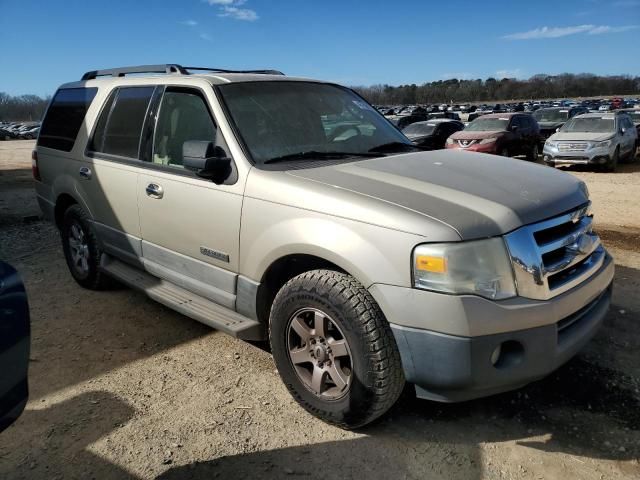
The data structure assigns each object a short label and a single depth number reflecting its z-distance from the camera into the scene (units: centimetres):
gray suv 1373
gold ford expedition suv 228
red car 1468
